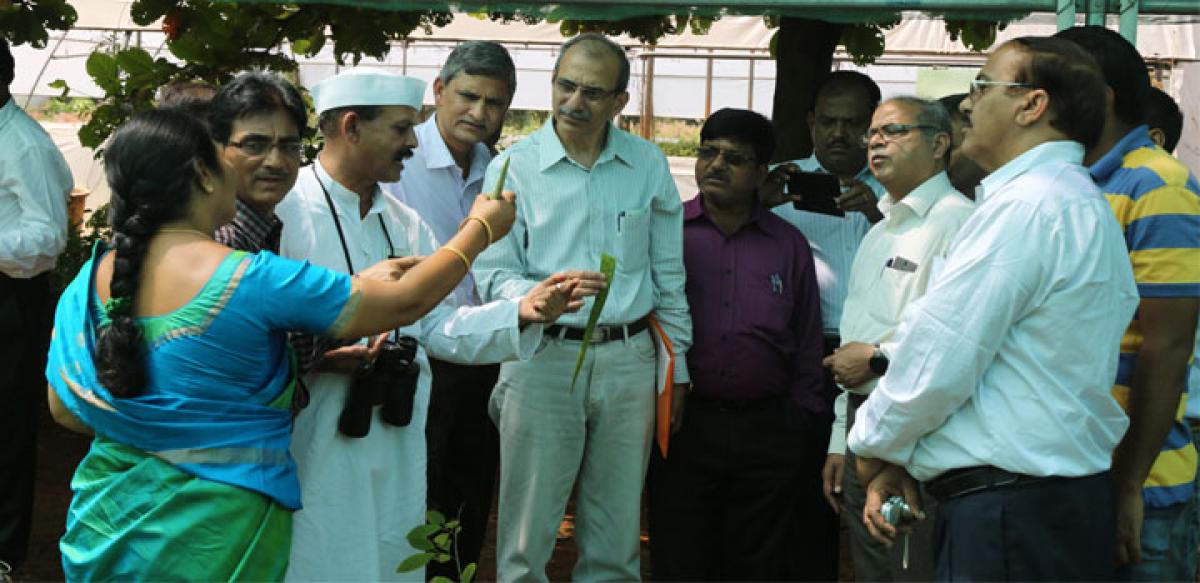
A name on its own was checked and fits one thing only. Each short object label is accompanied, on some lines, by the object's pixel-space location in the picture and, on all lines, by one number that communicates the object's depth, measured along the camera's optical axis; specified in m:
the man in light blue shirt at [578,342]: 4.44
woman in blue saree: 2.84
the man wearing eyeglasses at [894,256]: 3.91
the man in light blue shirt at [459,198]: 4.93
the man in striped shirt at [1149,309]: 3.28
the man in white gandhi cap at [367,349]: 3.61
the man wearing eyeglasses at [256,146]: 3.49
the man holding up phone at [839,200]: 4.88
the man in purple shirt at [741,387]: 4.70
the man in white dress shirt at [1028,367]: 2.87
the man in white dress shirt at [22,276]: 4.93
